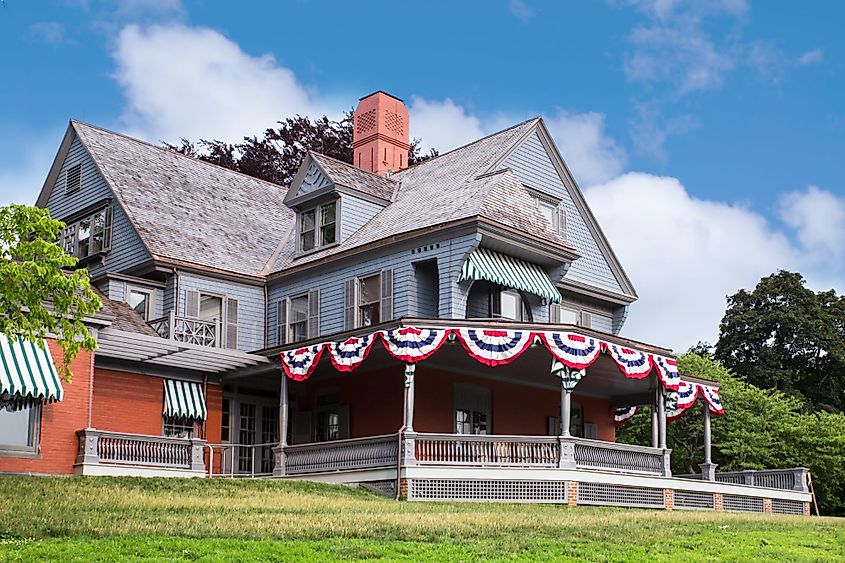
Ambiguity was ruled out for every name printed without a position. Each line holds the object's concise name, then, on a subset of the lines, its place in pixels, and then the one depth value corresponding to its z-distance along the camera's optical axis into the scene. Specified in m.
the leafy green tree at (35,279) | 16.73
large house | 25.70
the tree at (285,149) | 49.53
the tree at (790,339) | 55.44
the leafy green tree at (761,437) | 41.44
